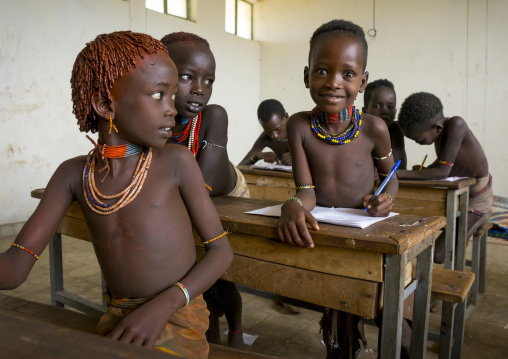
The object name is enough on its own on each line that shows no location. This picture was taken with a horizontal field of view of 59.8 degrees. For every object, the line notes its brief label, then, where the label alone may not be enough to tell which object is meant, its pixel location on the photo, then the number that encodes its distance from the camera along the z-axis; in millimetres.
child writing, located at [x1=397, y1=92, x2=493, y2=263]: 3000
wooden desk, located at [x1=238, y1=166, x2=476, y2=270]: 2637
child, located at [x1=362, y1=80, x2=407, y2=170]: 3363
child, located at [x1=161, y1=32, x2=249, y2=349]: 1790
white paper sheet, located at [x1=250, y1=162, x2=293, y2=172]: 3307
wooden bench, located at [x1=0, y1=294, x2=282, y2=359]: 1182
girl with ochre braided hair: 1139
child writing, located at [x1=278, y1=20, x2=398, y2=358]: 1673
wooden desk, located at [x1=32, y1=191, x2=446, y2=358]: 1274
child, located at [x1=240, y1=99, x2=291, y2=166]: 4113
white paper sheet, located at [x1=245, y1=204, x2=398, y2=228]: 1422
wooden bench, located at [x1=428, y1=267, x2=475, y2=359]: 1699
